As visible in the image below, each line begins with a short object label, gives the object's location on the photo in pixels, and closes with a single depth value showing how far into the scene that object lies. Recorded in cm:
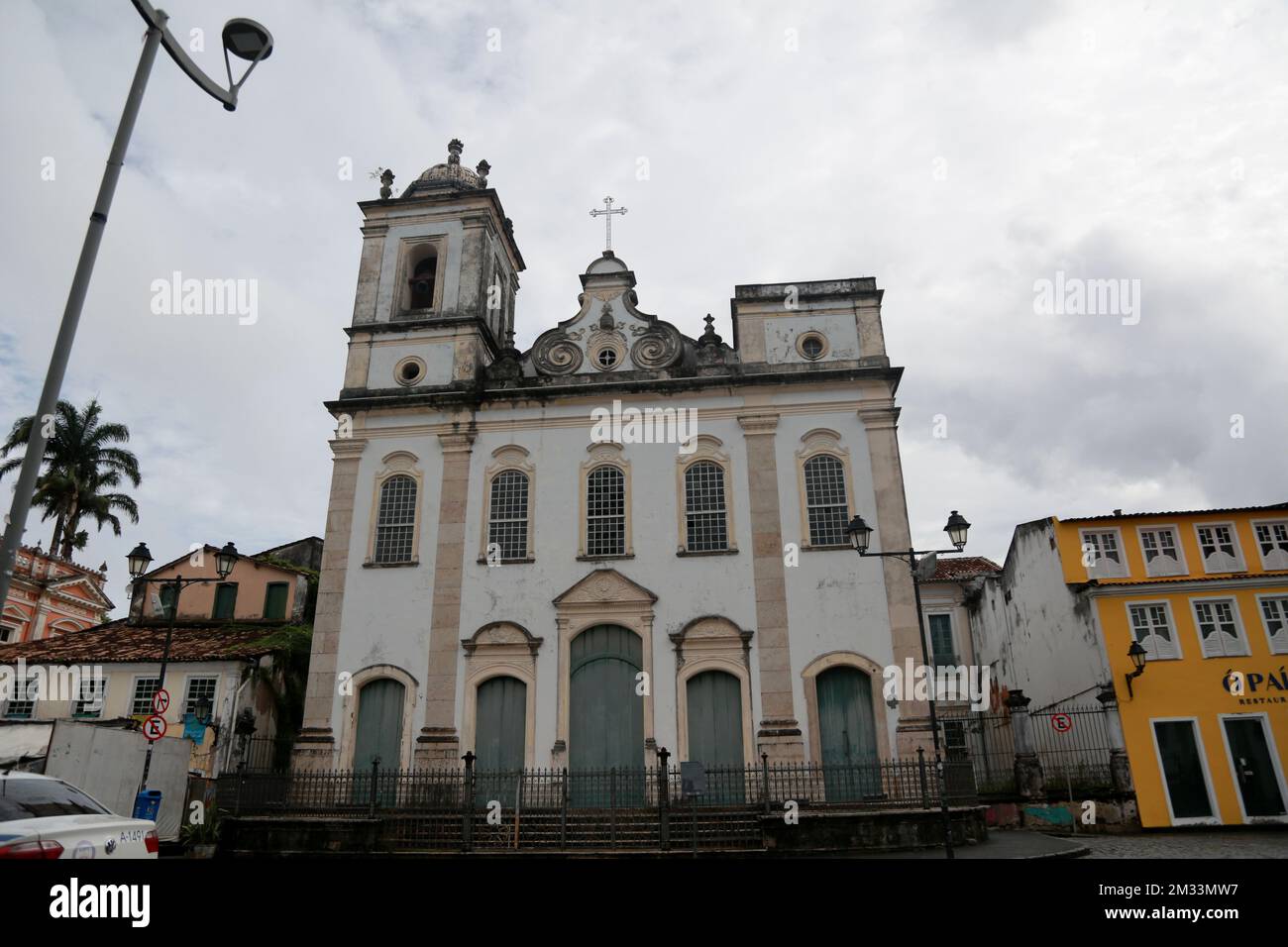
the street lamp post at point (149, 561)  1628
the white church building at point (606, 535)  1856
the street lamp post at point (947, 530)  1288
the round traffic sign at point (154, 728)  1427
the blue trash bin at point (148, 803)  1538
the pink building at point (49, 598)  3619
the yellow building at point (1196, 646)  1925
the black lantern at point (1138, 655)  1933
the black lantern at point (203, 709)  2116
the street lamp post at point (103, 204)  530
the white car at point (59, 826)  620
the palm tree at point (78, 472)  3994
